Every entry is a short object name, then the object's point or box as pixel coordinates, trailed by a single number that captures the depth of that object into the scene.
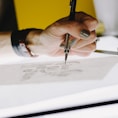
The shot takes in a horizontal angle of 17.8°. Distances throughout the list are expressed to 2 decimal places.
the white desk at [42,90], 0.62
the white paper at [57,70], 0.69
